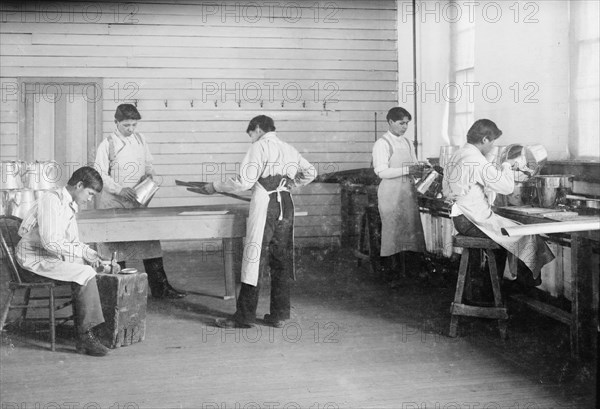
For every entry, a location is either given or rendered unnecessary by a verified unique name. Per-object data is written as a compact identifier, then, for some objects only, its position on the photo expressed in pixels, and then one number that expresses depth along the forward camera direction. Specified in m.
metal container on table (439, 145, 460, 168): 6.75
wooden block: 4.64
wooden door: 8.73
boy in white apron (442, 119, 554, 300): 4.68
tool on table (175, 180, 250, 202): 5.75
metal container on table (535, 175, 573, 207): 4.77
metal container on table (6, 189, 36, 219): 7.38
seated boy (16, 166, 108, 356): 4.47
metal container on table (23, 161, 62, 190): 7.65
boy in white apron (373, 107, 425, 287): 6.66
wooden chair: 4.60
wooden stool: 4.73
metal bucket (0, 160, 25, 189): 7.30
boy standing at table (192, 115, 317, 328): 5.12
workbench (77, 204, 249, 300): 5.29
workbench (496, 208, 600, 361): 4.20
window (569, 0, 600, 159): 5.52
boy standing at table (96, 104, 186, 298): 5.98
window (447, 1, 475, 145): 7.97
